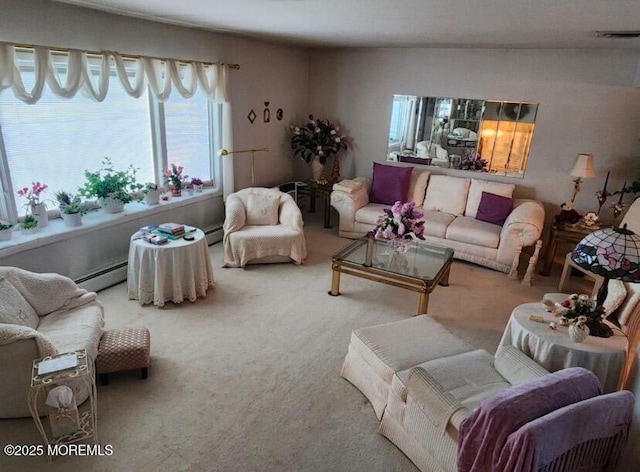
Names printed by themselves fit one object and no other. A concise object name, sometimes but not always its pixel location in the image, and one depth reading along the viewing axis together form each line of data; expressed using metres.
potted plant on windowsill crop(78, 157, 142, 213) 3.76
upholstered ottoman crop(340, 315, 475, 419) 2.38
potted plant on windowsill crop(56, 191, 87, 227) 3.51
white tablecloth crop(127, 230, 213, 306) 3.51
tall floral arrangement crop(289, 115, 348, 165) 6.07
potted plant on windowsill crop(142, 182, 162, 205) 4.26
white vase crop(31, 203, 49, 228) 3.37
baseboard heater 3.69
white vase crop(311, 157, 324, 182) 6.14
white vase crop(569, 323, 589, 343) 2.37
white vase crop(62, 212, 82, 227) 3.51
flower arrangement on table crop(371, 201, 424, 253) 3.78
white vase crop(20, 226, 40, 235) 3.27
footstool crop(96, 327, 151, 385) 2.57
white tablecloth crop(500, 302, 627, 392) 2.35
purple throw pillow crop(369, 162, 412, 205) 5.43
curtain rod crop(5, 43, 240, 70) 2.98
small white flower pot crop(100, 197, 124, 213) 3.88
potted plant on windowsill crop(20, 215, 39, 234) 3.28
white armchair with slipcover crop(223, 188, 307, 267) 4.39
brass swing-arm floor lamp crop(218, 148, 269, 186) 5.13
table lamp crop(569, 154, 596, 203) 4.43
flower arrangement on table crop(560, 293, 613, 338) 2.48
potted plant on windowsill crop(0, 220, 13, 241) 3.12
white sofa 4.45
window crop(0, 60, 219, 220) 3.26
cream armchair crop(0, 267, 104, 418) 2.20
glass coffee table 3.53
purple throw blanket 1.57
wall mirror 5.02
